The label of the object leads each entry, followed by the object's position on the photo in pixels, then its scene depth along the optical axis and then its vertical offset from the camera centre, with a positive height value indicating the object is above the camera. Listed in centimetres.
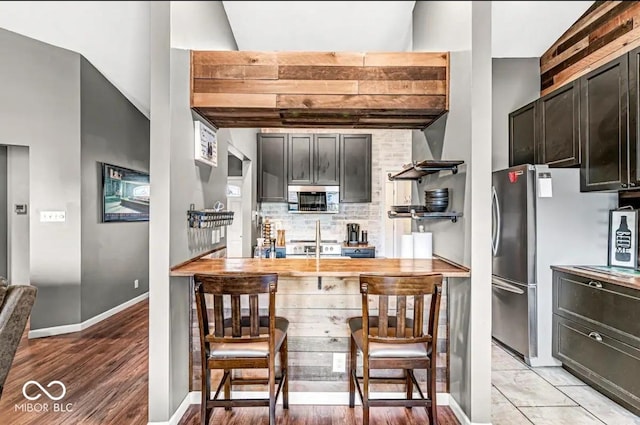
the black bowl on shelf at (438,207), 255 +4
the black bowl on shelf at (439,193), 253 +13
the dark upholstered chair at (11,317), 155 -43
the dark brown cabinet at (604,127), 267 +64
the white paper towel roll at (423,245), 280 -24
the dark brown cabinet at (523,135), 367 +78
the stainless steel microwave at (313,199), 555 +20
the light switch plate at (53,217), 392 -4
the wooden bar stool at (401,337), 191 -67
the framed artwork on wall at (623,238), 289 -20
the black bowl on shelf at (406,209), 291 +3
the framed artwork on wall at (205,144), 261 +50
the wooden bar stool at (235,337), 192 -67
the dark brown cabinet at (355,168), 564 +67
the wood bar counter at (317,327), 254 -77
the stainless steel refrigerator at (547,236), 315 -19
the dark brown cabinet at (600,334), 240 -86
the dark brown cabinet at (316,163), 564 +74
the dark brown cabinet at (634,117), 252 +65
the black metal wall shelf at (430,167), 228 +30
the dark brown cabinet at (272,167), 563 +68
